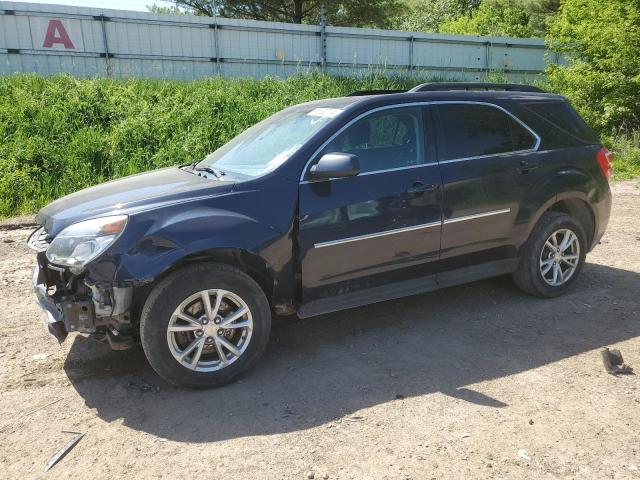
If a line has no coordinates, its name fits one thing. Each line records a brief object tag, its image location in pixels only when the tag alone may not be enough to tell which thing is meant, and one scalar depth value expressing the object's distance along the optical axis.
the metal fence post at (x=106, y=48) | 13.83
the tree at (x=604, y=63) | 14.57
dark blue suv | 3.46
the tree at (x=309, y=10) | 24.44
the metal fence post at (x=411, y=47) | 17.67
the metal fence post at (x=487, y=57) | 18.98
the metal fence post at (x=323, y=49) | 16.47
